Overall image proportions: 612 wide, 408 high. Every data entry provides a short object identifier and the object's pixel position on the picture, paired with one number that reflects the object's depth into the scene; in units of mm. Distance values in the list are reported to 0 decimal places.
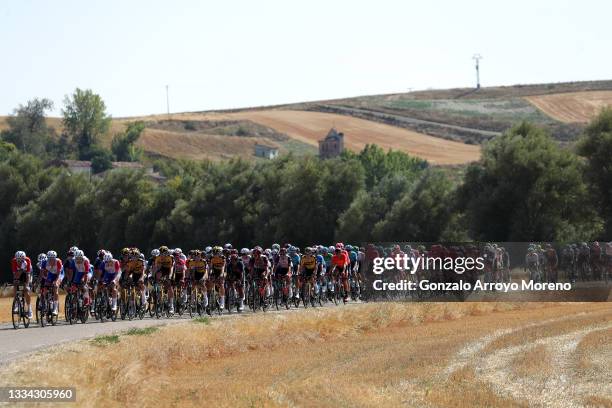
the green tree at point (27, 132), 187625
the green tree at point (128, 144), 192375
